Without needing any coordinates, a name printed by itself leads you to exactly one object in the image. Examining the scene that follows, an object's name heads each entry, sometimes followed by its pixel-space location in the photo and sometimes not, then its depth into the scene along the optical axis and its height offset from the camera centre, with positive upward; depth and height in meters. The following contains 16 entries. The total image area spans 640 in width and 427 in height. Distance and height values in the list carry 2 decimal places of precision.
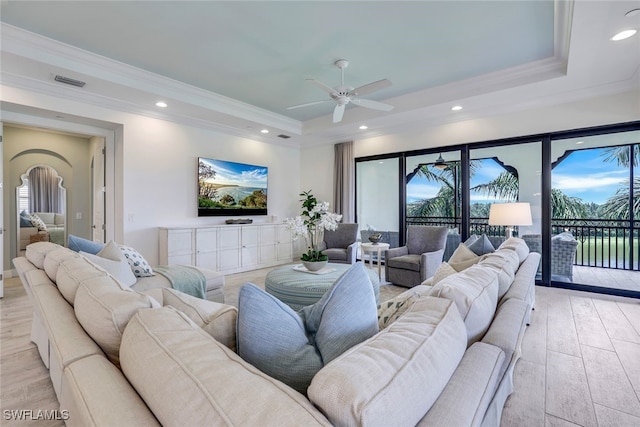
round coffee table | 2.80 -0.69
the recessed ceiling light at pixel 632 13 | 2.31 +1.51
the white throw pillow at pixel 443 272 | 2.01 -0.40
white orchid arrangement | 3.48 -0.12
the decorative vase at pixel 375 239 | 4.95 -0.44
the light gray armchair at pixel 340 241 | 5.02 -0.51
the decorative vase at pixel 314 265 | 3.35 -0.58
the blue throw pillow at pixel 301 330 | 0.85 -0.36
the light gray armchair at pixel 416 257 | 4.17 -0.65
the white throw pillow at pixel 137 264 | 2.73 -0.46
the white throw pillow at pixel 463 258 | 2.20 -0.35
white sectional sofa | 0.56 -0.35
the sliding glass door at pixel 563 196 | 4.04 +0.23
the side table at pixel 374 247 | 4.64 -0.54
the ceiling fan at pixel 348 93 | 3.23 +1.33
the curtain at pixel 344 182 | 6.29 +0.61
